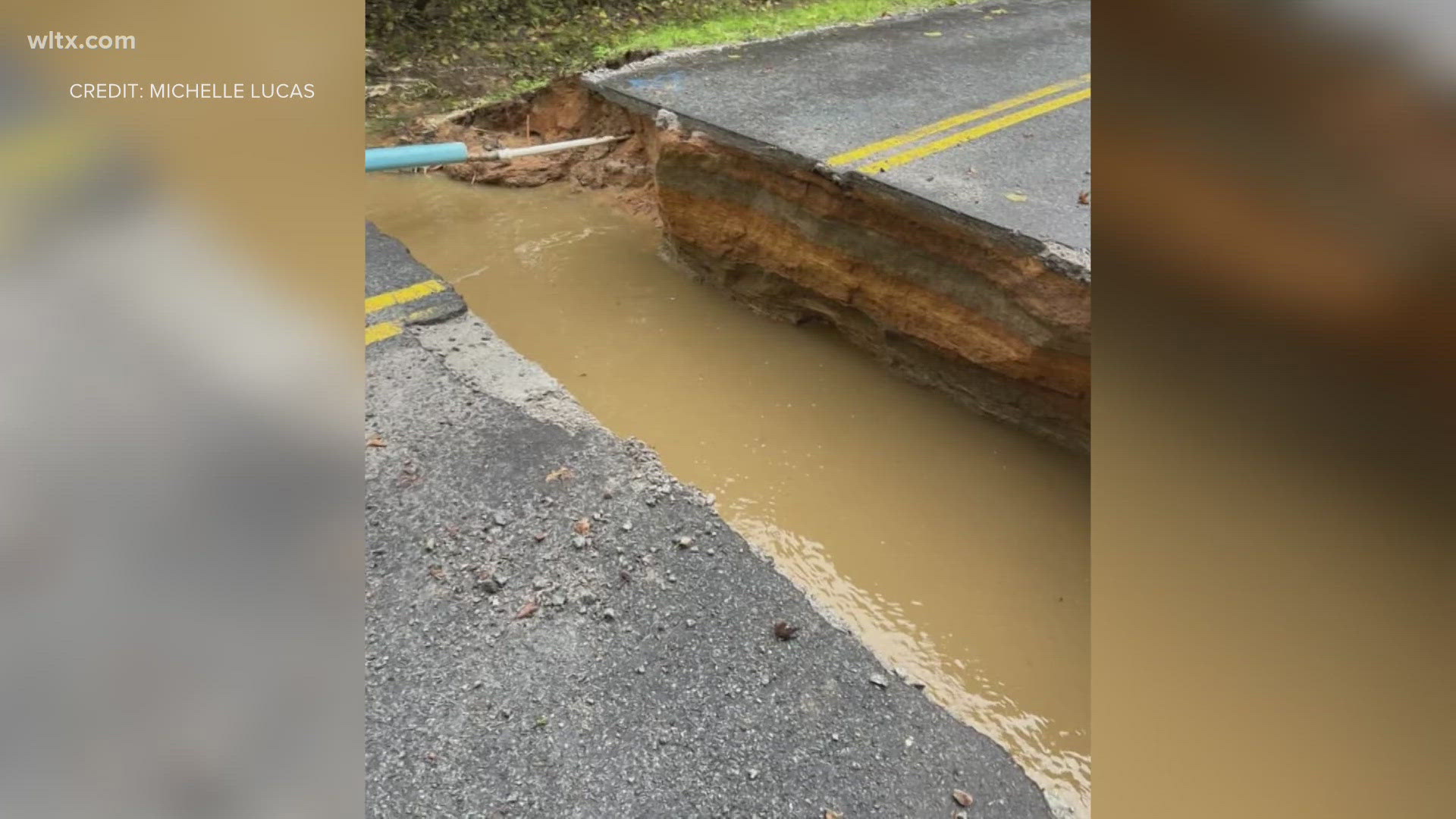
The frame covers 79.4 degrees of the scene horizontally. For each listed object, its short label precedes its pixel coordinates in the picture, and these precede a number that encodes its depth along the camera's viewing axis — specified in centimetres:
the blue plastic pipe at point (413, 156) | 411
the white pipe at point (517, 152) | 537
